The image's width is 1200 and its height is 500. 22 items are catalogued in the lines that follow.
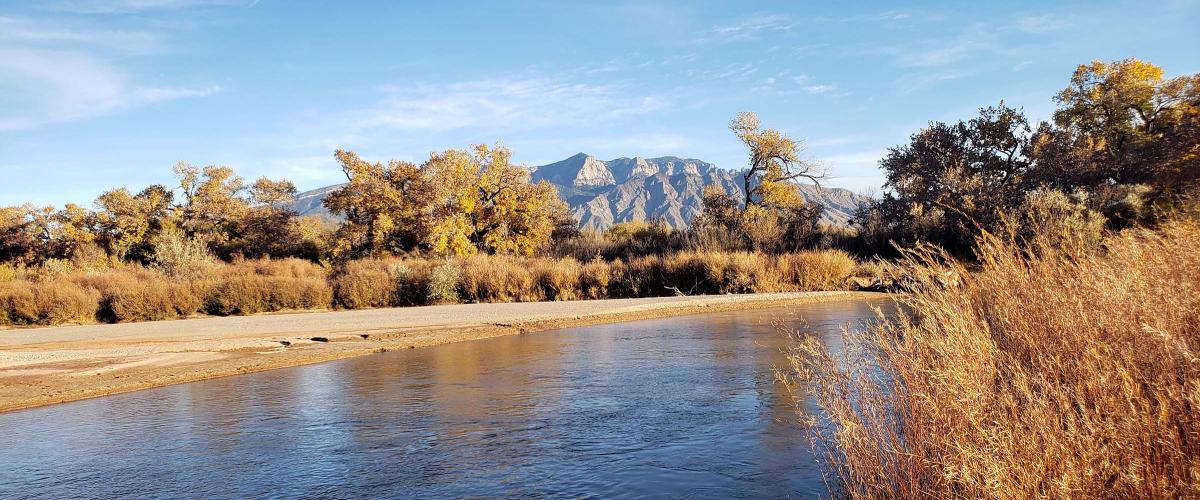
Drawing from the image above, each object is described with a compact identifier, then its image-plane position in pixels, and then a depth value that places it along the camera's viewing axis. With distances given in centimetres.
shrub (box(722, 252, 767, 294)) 2850
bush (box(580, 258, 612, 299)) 2888
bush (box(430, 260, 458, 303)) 2684
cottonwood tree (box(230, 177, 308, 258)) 4250
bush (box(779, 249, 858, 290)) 2927
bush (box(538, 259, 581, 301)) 2820
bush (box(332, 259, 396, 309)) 2545
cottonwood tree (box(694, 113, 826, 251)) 3934
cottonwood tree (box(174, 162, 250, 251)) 4334
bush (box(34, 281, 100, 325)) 2106
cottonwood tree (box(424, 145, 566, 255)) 3941
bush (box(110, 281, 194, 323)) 2161
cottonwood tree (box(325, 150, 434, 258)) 3866
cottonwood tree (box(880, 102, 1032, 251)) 3334
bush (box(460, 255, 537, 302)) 2767
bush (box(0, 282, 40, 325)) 2100
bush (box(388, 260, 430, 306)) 2695
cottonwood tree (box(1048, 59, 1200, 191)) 3298
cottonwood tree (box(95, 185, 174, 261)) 4203
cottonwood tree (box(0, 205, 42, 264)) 4062
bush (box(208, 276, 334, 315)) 2338
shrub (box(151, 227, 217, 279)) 2738
